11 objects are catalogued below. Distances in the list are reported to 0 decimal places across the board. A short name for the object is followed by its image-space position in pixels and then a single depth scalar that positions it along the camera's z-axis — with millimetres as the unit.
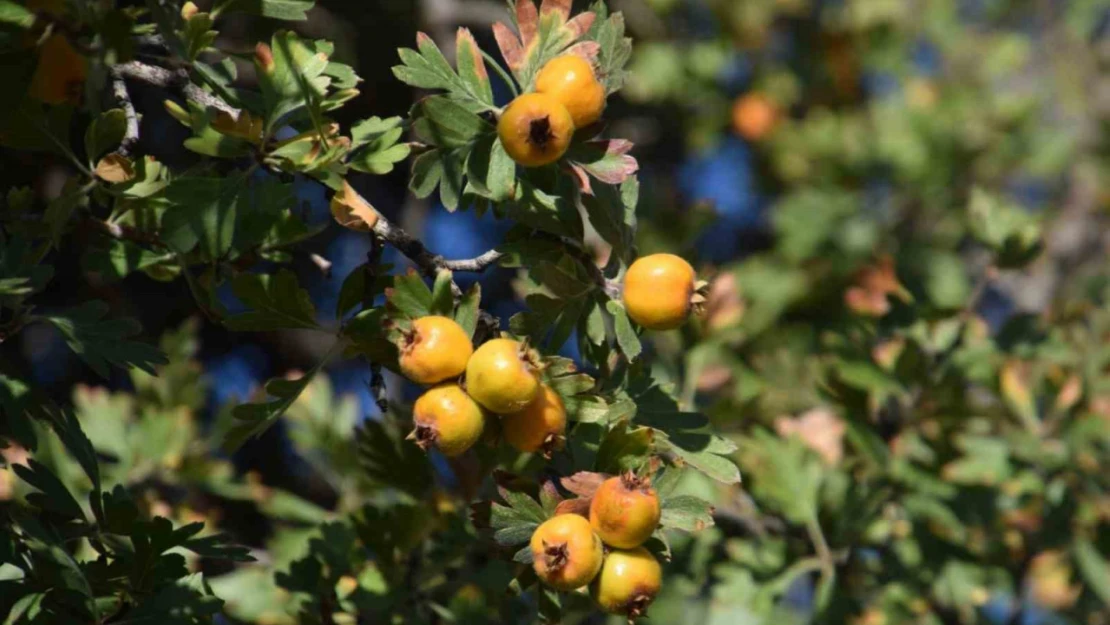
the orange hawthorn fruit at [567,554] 1159
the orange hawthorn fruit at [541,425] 1173
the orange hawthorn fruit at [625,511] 1159
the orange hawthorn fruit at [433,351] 1161
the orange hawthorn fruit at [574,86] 1176
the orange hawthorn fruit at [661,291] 1181
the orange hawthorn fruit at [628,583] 1165
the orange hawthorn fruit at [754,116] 2413
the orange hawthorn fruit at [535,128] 1168
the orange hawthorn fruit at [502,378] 1156
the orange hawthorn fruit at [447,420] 1161
